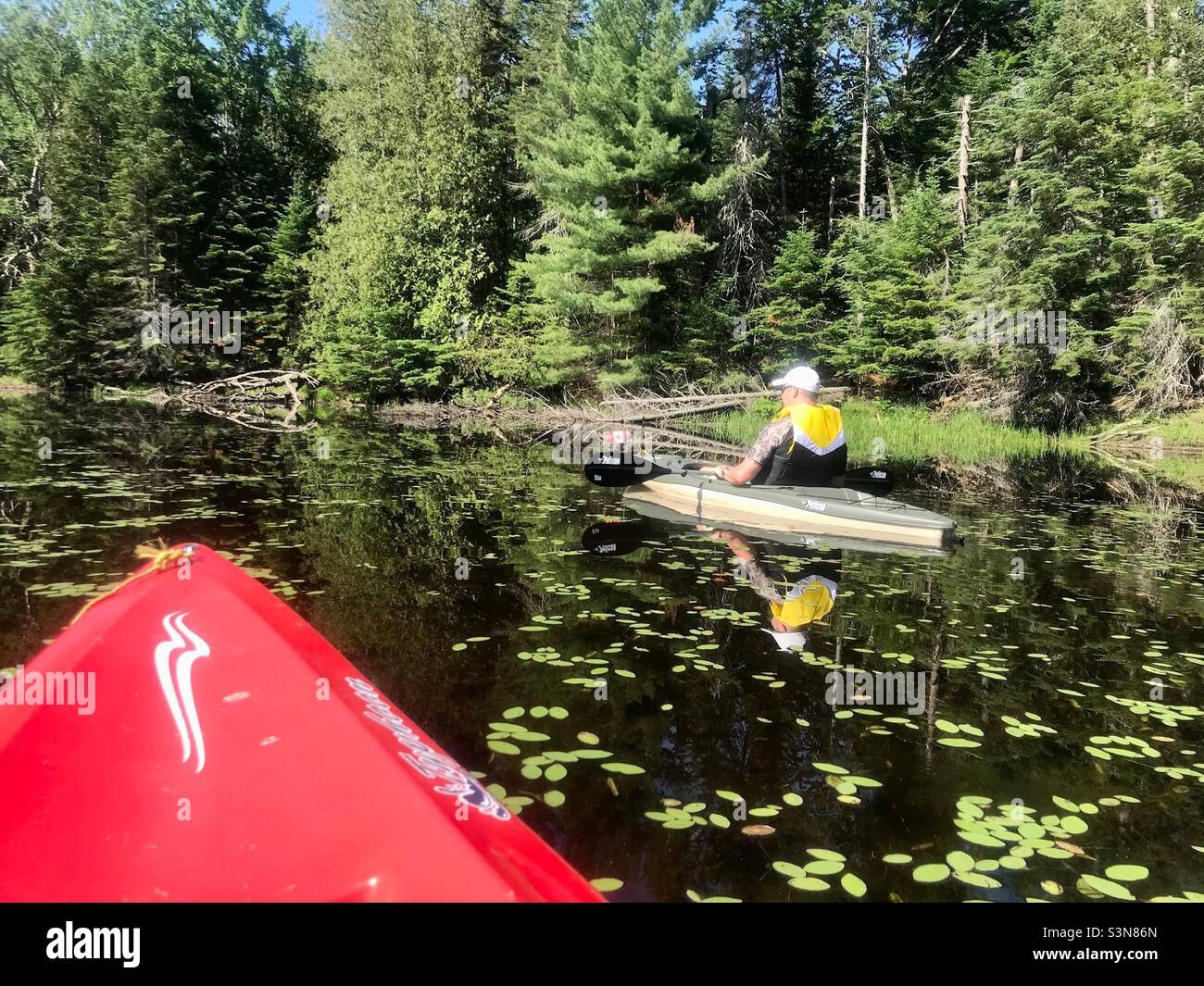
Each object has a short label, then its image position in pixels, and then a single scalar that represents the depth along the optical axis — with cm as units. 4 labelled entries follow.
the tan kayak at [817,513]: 804
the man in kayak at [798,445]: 845
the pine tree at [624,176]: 2123
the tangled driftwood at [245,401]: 2044
